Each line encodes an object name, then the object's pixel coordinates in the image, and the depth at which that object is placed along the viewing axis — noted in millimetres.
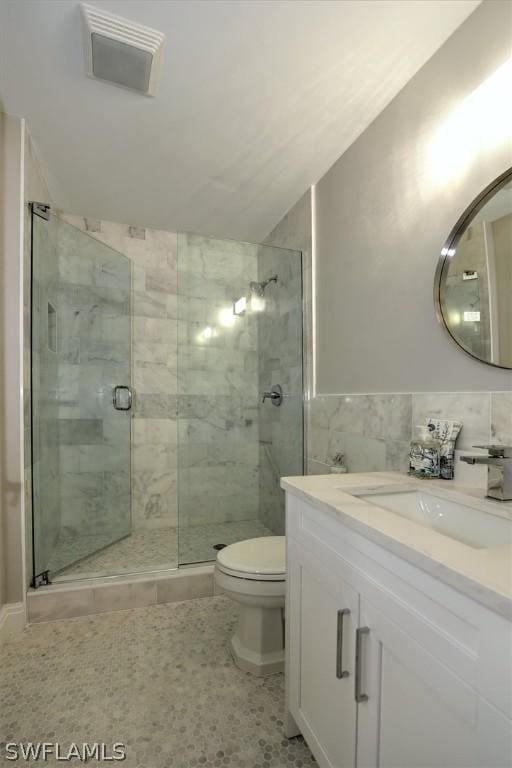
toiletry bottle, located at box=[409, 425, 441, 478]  1327
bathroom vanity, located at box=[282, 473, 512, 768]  549
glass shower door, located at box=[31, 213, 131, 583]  2264
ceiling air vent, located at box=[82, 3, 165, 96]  1354
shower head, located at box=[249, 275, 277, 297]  2564
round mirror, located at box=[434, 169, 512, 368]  1163
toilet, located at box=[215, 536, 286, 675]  1521
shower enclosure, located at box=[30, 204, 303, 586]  2330
